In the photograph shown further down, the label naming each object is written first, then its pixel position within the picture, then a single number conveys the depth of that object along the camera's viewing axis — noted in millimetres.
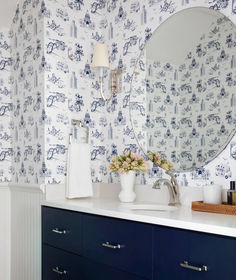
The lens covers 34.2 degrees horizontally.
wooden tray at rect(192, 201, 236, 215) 1839
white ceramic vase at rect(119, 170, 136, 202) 2438
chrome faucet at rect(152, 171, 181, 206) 2203
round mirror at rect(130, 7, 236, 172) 2062
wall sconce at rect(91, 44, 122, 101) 2648
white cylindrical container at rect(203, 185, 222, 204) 1964
